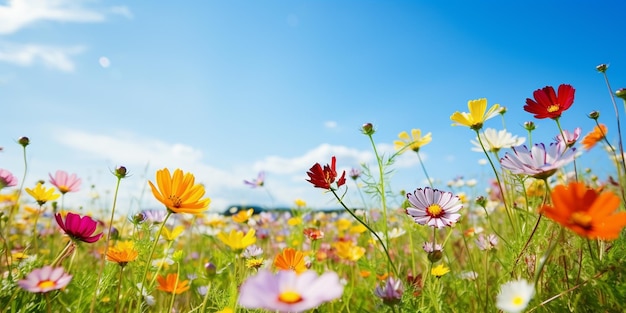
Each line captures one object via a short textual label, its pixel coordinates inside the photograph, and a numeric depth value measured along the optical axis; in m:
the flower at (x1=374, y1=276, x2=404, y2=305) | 0.67
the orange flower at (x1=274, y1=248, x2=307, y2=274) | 0.83
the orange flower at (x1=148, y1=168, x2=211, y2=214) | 0.70
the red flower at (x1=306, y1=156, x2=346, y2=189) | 0.75
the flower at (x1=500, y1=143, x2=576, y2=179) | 0.60
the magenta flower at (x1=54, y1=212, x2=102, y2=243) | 0.76
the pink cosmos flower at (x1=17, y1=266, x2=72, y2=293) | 0.60
